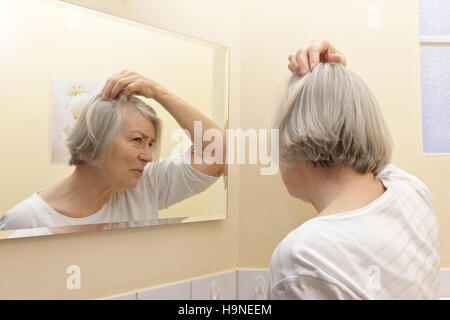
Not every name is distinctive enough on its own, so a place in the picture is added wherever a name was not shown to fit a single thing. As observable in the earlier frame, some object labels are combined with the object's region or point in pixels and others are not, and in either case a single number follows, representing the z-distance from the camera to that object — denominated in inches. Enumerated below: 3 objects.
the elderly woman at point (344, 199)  26.5
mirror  37.7
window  57.6
